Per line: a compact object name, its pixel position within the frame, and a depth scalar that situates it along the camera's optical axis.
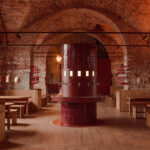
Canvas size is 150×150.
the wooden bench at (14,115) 7.30
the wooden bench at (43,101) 12.90
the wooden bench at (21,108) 8.73
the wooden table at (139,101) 9.34
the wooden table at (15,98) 7.46
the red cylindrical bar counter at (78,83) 7.43
